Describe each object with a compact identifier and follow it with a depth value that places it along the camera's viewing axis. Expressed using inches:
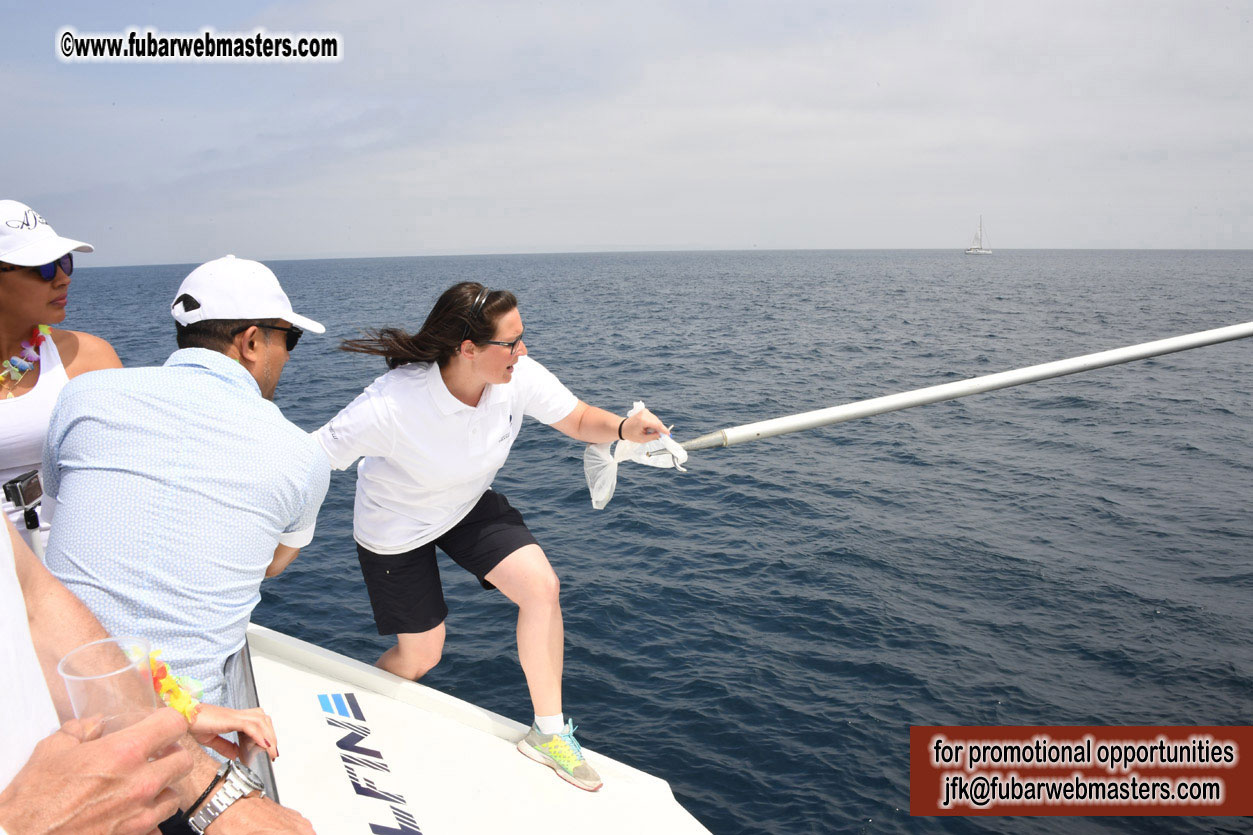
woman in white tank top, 110.3
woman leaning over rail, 131.5
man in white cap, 69.9
